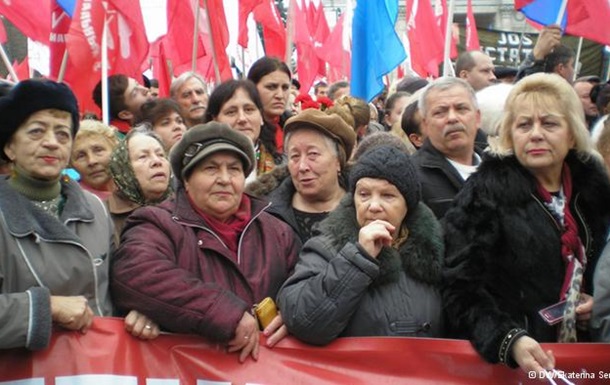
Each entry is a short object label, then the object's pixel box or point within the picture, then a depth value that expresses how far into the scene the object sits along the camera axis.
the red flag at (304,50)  12.46
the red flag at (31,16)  8.05
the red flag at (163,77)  8.66
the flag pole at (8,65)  6.97
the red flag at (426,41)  11.11
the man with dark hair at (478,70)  8.06
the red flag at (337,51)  12.81
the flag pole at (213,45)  7.41
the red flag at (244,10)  8.60
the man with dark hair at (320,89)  11.63
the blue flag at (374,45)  8.14
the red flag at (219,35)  7.61
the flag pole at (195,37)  7.74
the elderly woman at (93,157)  5.19
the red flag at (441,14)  12.44
